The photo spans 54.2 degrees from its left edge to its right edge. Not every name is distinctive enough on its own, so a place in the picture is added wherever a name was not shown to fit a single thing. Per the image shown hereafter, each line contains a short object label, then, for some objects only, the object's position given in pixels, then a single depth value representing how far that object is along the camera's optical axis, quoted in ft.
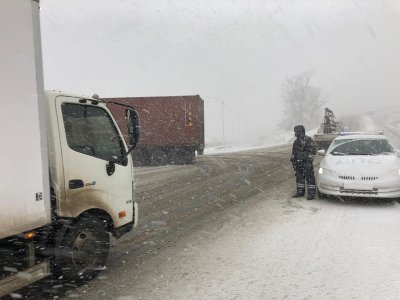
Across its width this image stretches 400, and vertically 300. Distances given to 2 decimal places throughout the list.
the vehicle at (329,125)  104.17
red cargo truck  67.36
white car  27.22
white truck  11.04
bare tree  290.76
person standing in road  30.78
